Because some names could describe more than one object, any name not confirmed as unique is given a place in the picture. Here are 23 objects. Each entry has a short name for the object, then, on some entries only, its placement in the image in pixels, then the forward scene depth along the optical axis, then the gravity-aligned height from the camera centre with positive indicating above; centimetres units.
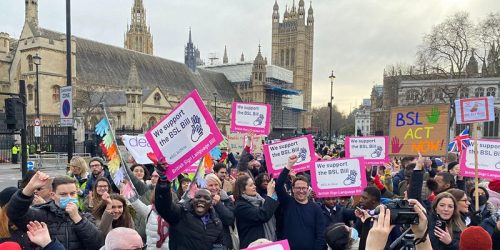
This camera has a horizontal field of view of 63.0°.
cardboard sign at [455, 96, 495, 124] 841 +16
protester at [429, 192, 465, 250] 392 -101
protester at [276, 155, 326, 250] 451 -115
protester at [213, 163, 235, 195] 643 -100
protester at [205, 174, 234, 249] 439 -103
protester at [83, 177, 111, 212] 476 -91
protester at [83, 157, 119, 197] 635 -96
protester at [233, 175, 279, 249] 445 -107
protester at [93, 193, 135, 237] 409 -105
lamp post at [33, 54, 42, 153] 2667 -230
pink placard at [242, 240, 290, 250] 256 -83
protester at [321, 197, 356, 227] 497 -120
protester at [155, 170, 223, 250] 390 -107
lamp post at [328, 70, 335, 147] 3274 +310
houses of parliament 4419 +495
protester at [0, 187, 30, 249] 345 -103
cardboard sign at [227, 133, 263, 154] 1334 -95
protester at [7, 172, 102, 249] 339 -95
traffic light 928 -5
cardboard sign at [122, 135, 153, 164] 713 -62
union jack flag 1066 -59
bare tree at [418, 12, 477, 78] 4022 +734
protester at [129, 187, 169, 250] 434 -127
